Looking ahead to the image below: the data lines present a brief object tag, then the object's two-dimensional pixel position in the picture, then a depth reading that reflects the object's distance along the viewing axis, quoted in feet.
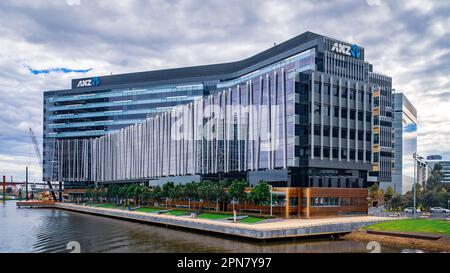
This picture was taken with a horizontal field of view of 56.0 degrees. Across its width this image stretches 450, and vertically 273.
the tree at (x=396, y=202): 372.79
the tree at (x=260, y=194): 245.86
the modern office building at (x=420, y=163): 604.54
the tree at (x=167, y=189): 360.28
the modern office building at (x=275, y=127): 282.97
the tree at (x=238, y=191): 262.14
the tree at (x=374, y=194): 407.89
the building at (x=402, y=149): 617.21
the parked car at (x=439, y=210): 337.52
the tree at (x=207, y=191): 296.05
